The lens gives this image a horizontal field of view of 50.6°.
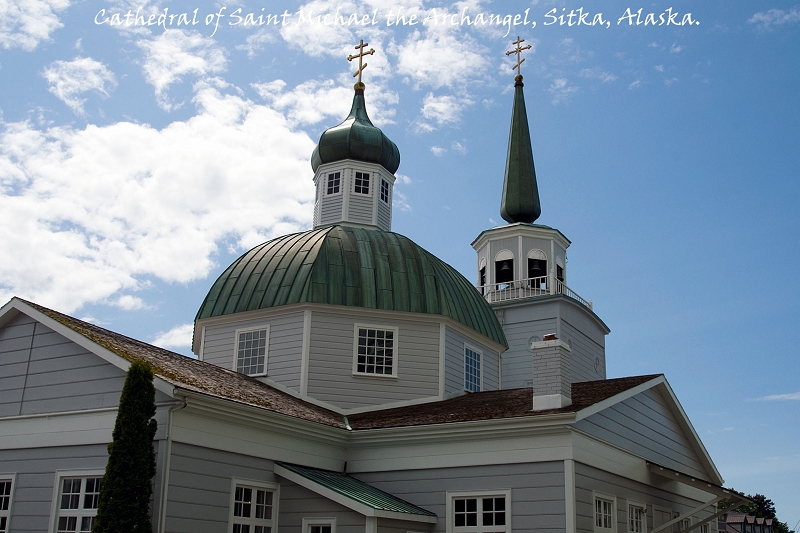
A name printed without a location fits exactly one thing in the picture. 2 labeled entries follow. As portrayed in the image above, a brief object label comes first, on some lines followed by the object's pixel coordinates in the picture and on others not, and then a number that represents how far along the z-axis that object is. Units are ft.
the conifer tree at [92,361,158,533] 42.50
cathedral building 49.26
